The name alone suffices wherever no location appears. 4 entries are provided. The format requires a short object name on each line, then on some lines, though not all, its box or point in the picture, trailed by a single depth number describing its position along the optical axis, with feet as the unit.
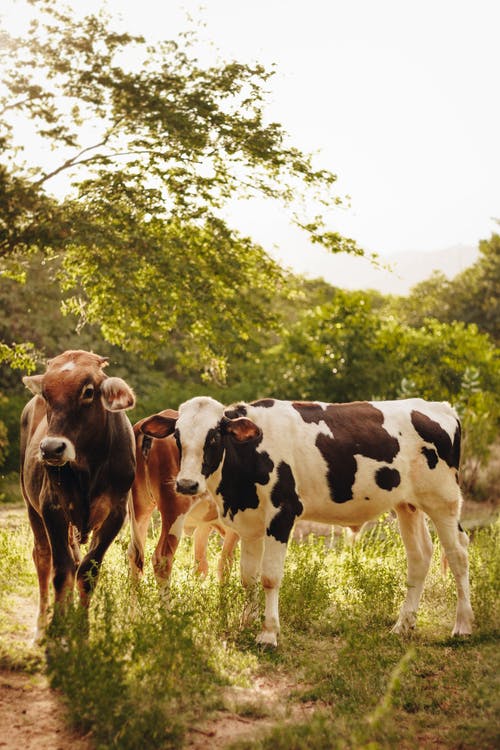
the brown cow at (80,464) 20.29
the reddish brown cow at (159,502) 24.09
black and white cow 23.04
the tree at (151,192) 38.14
